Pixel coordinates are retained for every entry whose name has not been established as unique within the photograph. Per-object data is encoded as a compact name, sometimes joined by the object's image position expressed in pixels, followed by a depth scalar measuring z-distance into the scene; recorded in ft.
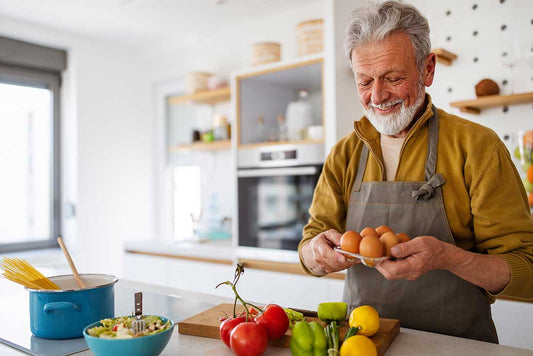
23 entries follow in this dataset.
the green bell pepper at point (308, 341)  3.06
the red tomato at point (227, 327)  3.32
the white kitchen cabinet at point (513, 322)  6.50
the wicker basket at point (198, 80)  12.41
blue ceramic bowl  2.91
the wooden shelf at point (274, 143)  9.45
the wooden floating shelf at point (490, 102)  7.39
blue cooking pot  3.52
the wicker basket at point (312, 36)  9.73
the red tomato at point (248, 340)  3.07
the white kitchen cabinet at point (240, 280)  8.34
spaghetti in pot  3.68
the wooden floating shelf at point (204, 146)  11.91
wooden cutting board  3.38
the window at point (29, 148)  12.45
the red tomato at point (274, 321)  3.31
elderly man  3.93
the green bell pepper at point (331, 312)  3.65
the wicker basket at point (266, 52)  10.44
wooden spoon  3.89
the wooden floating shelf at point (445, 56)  7.84
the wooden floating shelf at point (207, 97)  11.89
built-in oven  9.48
